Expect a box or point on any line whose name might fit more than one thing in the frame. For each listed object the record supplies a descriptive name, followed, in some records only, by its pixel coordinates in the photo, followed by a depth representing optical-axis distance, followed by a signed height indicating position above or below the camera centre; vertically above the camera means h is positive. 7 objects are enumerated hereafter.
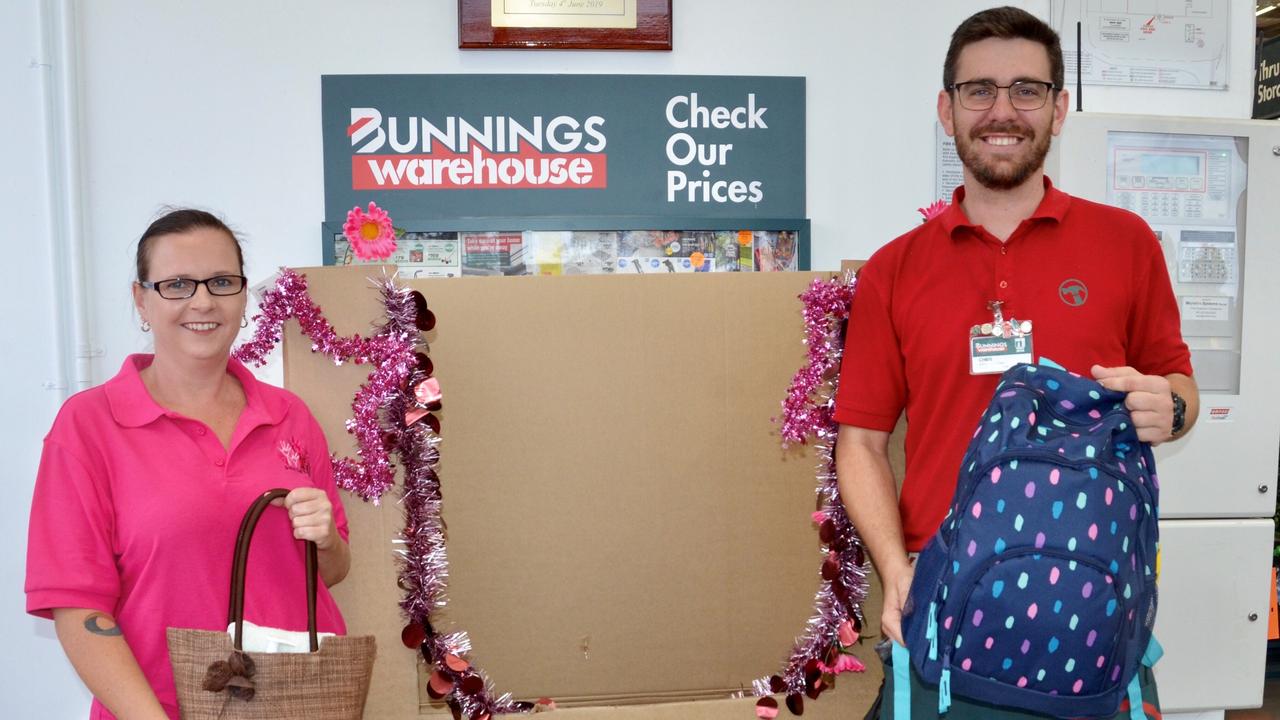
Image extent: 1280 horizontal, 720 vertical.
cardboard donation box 2.14 -0.40
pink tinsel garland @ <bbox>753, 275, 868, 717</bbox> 1.81 -0.37
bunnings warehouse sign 2.87 +0.51
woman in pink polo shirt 1.35 -0.27
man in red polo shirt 1.49 +0.02
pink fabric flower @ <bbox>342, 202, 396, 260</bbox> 1.96 +0.16
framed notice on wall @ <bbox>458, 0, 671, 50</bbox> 2.85 +0.87
